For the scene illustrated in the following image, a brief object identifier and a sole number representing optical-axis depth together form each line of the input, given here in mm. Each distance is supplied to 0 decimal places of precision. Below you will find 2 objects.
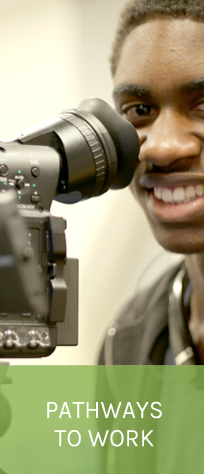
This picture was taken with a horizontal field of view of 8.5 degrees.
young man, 932
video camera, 786
